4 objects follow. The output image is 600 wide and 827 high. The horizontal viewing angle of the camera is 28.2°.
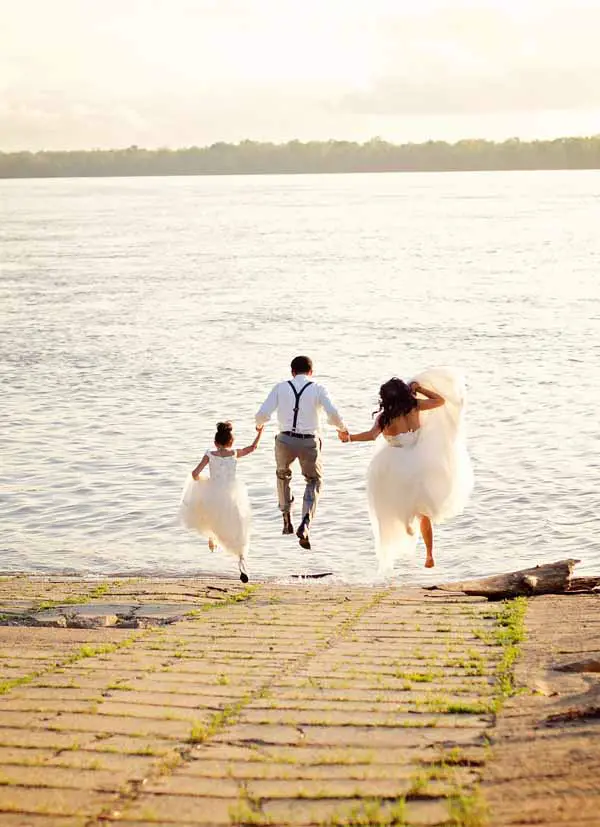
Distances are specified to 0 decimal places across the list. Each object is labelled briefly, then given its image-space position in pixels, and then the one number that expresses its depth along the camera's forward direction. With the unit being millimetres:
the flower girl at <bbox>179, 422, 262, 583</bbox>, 12773
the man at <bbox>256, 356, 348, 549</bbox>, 12328
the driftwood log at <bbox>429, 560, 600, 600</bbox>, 11562
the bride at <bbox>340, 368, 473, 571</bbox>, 12000
